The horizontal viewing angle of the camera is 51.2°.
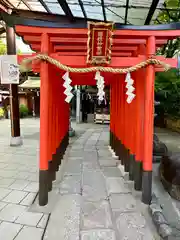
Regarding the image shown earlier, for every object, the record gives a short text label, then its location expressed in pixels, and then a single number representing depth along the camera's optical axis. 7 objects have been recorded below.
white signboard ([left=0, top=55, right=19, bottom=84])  5.59
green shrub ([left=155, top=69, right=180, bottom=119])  6.45
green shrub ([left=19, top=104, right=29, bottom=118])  14.36
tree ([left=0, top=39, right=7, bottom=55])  13.08
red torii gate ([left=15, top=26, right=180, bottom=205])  2.58
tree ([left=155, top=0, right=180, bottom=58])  6.17
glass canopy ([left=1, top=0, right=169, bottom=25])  5.11
